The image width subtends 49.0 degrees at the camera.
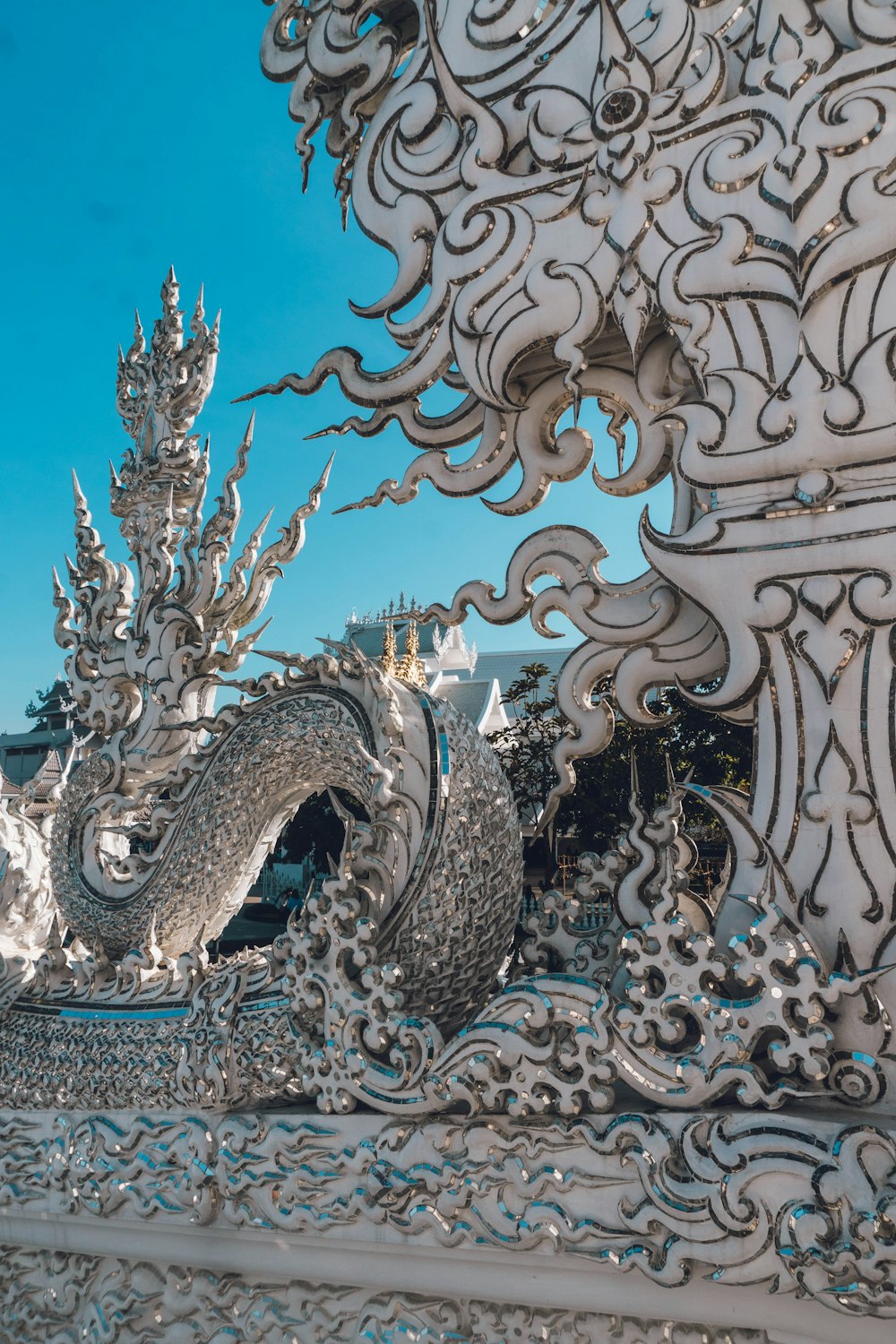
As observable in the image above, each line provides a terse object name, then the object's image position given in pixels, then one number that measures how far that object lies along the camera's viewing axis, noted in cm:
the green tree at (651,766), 1070
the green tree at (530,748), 1152
